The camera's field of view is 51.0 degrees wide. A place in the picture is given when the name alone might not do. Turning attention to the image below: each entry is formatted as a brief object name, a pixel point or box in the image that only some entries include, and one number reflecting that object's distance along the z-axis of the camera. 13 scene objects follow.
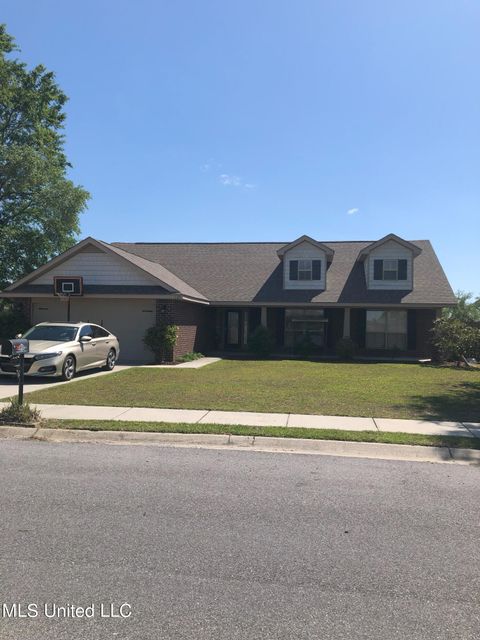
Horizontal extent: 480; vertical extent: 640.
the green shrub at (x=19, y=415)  8.30
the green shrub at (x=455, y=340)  20.56
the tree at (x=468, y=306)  54.68
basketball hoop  19.50
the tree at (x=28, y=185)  28.34
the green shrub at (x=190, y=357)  19.84
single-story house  19.95
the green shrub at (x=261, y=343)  22.58
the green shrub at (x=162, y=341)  18.83
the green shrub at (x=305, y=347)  23.19
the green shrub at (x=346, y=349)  21.97
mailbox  8.52
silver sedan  13.50
